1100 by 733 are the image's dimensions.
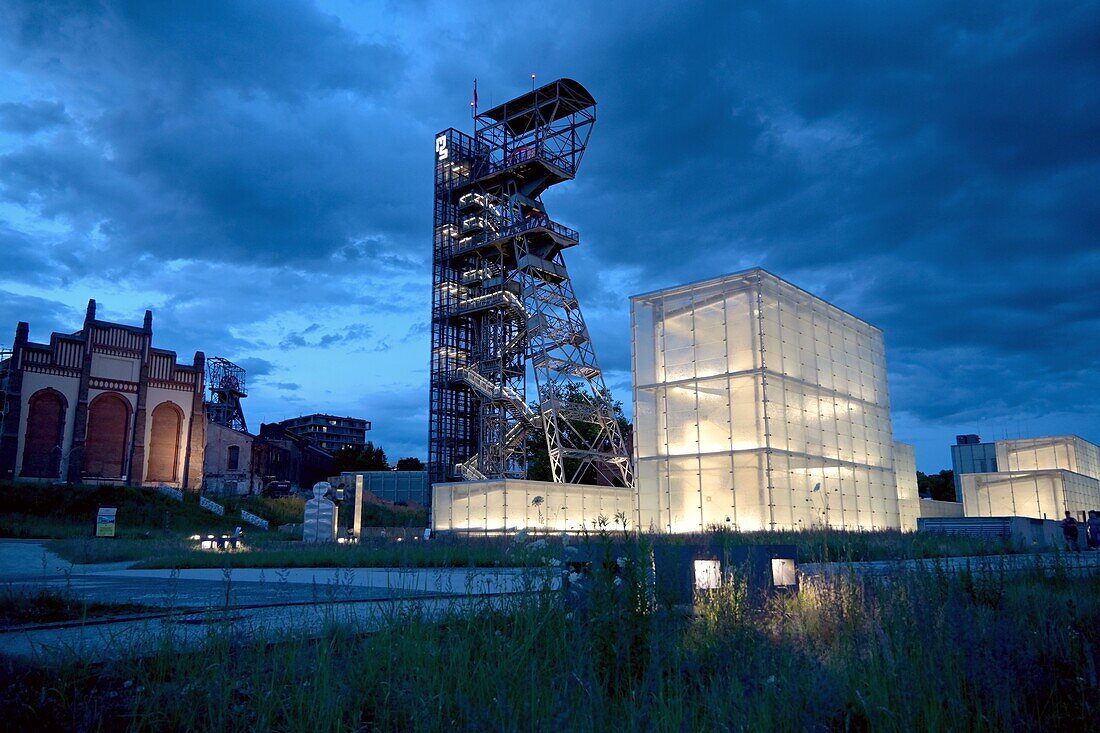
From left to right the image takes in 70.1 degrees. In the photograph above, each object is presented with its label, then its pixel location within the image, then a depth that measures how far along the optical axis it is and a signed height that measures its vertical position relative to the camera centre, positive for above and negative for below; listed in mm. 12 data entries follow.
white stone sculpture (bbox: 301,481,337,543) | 30297 +94
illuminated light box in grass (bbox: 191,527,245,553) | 23781 -664
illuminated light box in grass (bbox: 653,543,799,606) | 7191 -443
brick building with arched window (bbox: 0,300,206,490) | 55156 +8235
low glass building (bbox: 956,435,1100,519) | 48125 +2343
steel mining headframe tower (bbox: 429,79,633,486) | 57281 +16143
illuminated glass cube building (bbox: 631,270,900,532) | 31547 +4579
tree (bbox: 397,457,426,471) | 120700 +8977
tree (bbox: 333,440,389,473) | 97125 +8075
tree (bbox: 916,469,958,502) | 92750 +4622
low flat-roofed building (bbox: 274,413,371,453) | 156125 +18591
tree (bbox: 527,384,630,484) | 67419 +5676
